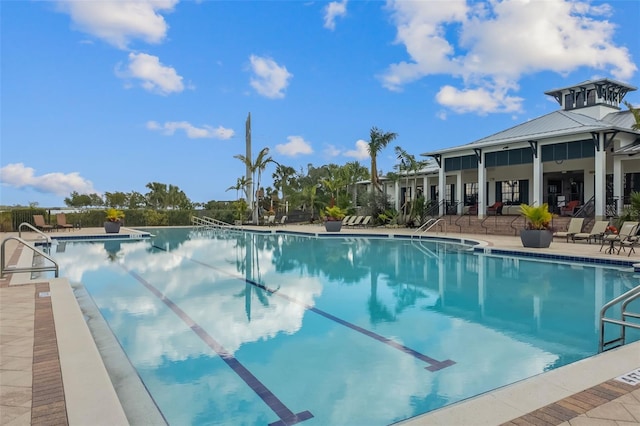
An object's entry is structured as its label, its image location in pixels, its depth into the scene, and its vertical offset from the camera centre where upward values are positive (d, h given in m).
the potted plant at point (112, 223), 20.72 -0.53
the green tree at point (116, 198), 53.84 +1.83
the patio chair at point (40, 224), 20.83 -0.55
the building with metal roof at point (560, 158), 16.83 +2.34
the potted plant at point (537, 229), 13.22 -0.63
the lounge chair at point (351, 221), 25.78 -0.63
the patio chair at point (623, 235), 11.63 -0.76
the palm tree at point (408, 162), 24.53 +2.87
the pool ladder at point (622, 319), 4.05 -1.10
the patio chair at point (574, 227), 15.43 -0.65
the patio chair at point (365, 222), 25.30 -0.68
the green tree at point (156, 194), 47.18 +2.03
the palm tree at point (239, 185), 32.33 +2.06
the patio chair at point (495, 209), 22.46 +0.04
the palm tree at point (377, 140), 25.98 +4.34
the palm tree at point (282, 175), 48.02 +4.29
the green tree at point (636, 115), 15.68 +3.54
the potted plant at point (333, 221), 21.06 -0.50
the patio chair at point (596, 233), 14.09 -0.80
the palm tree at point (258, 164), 30.16 +3.41
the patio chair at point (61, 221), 22.55 -0.45
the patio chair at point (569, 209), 18.85 +0.02
